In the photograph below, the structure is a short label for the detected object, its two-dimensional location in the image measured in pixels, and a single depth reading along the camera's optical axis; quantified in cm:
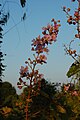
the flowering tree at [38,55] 203
